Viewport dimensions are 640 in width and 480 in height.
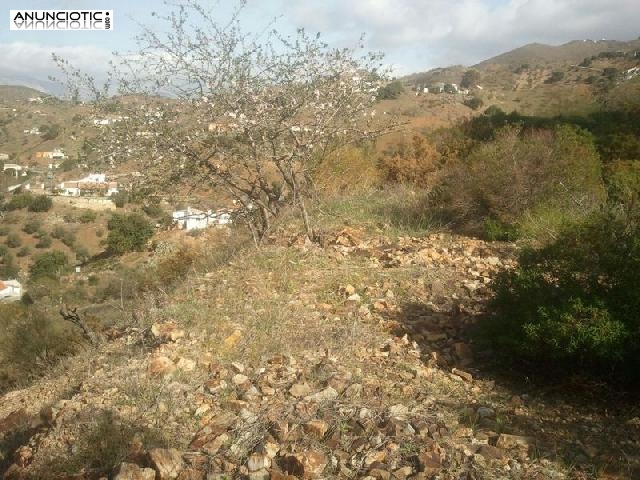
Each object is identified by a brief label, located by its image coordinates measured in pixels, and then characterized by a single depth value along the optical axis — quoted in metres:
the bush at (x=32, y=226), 29.58
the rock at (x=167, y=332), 4.42
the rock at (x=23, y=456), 3.27
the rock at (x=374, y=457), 2.92
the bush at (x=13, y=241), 27.91
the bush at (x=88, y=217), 30.78
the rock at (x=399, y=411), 3.29
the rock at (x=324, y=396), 3.50
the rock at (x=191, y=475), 2.85
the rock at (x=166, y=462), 2.85
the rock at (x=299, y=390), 3.57
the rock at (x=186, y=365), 3.97
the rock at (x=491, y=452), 2.90
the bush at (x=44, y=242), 28.09
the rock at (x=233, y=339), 4.31
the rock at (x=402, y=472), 2.80
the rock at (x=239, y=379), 3.77
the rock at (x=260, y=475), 2.86
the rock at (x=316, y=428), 3.15
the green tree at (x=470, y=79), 43.30
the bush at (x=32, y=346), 6.07
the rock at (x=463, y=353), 4.08
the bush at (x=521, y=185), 7.45
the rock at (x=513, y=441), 3.01
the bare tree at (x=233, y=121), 6.68
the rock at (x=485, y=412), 3.33
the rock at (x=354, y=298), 5.17
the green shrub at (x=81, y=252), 26.18
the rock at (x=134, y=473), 2.79
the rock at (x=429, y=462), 2.81
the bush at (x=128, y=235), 19.80
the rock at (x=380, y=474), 2.79
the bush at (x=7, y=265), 24.58
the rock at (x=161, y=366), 3.92
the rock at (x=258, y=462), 2.92
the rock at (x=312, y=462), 2.84
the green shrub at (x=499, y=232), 7.26
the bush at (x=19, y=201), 31.25
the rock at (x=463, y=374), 3.81
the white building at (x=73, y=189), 29.11
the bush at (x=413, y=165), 12.41
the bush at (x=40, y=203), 31.42
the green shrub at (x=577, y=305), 3.38
